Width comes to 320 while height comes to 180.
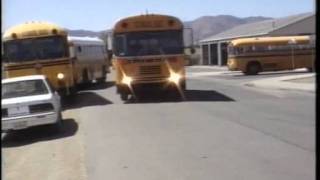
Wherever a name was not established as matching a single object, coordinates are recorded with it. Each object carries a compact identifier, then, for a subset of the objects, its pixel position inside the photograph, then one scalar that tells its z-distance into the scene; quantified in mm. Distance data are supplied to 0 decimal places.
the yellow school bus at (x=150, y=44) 15671
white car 10251
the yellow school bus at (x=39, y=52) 15796
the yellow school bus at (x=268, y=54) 31759
